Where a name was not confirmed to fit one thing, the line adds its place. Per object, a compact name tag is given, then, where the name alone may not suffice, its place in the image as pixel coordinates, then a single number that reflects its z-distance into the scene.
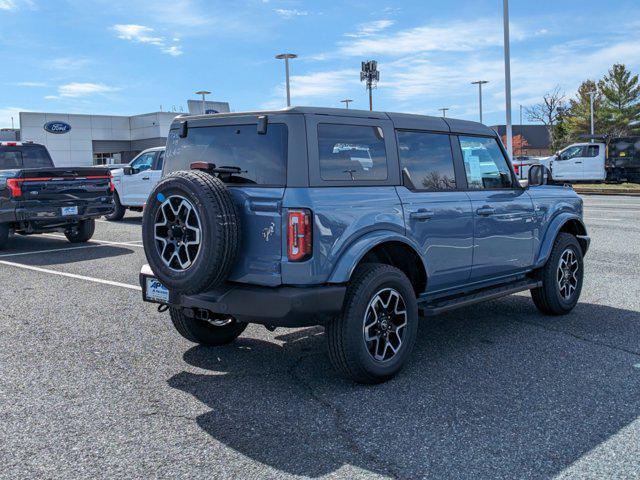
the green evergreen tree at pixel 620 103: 67.69
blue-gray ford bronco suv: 4.23
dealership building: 50.38
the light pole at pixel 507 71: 24.81
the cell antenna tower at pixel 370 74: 52.06
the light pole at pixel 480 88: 54.44
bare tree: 72.06
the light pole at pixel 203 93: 37.71
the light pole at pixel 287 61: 36.41
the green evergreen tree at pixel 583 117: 68.50
